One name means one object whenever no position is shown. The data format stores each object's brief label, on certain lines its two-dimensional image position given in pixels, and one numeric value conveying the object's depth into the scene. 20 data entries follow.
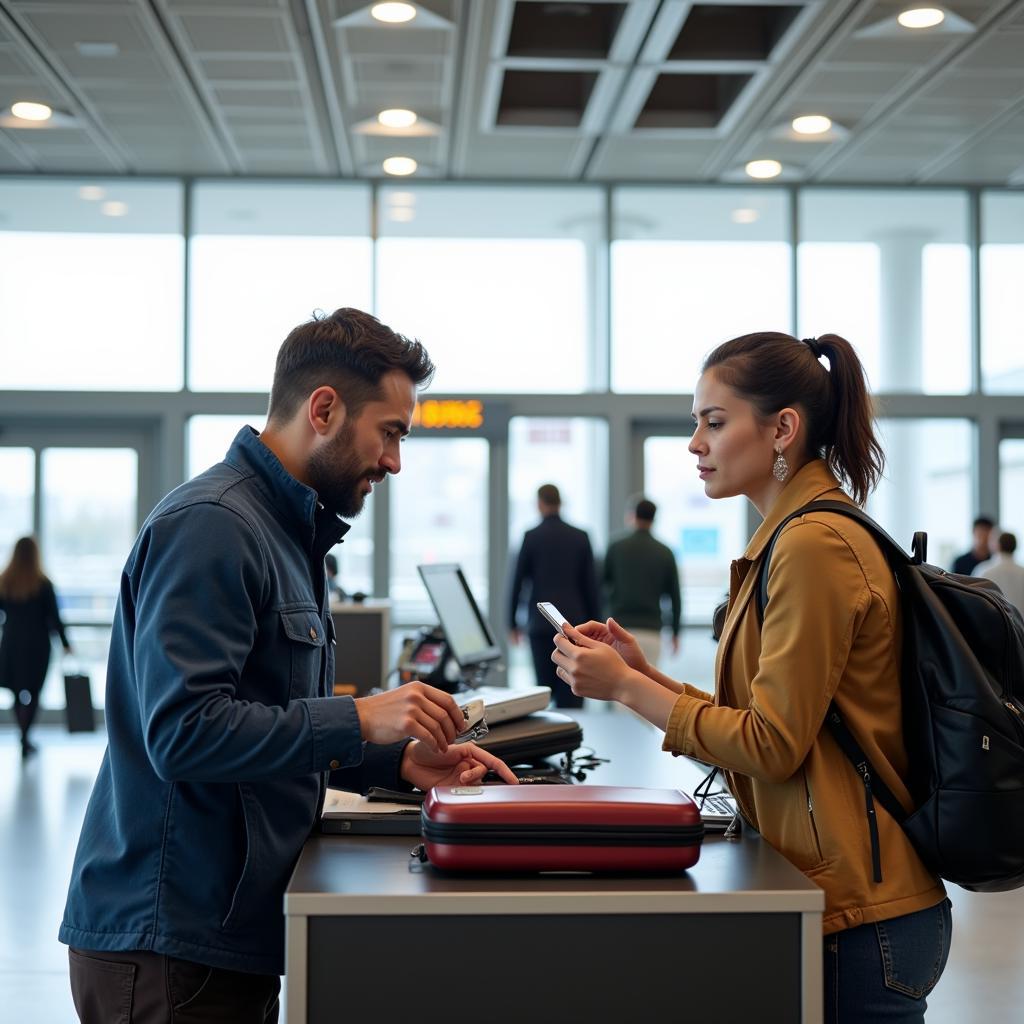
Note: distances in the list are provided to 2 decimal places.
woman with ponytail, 1.45
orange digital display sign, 8.52
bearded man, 1.37
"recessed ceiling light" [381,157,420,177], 7.98
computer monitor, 3.75
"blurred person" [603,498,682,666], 7.35
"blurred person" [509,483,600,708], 7.02
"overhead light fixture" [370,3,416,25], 5.62
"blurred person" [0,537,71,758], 7.57
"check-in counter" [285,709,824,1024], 1.29
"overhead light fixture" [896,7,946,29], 5.63
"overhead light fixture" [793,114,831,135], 7.14
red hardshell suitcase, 1.36
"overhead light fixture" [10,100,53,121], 6.91
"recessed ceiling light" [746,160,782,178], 8.07
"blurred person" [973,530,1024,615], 7.40
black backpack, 1.43
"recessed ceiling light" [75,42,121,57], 6.00
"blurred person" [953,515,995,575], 8.23
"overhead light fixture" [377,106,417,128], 7.04
